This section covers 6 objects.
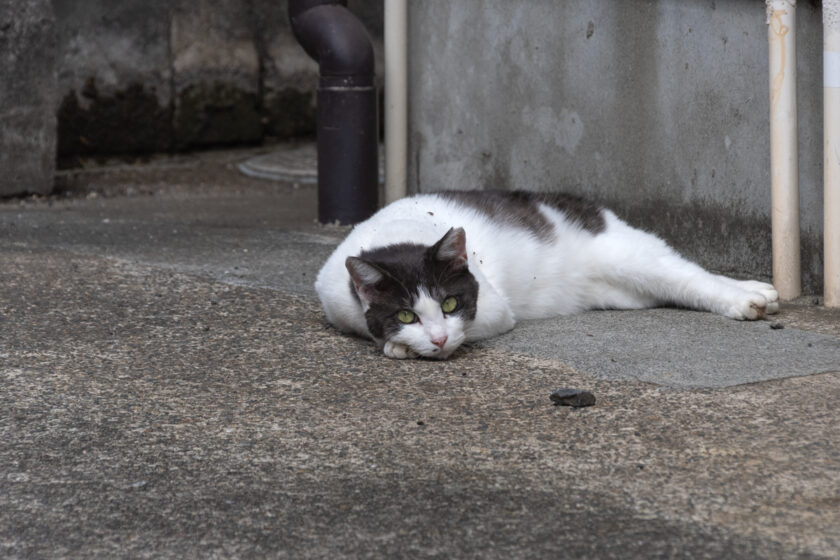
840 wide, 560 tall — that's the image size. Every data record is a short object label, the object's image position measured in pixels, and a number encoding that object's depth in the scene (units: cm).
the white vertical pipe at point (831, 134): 813
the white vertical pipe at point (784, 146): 845
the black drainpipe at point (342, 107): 1273
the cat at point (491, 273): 732
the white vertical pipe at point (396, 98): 1270
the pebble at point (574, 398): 626
